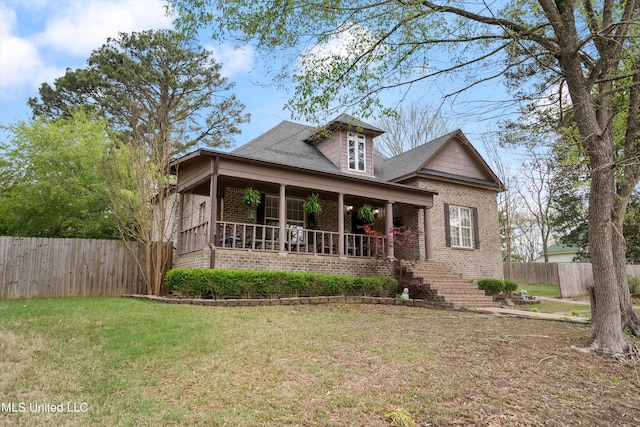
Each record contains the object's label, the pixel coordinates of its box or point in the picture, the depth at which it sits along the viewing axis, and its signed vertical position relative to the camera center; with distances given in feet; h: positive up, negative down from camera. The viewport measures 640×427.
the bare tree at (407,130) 96.37 +33.00
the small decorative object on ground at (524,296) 54.24 -2.50
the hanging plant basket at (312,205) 47.32 +7.87
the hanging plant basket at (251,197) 44.29 +8.23
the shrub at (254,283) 34.83 -0.62
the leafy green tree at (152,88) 75.56 +34.32
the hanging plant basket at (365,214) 51.34 +7.49
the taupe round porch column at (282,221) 42.39 +5.48
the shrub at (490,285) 54.49 -1.12
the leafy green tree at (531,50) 22.86 +13.22
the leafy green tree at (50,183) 51.03 +11.34
